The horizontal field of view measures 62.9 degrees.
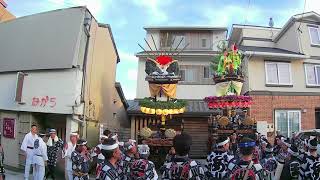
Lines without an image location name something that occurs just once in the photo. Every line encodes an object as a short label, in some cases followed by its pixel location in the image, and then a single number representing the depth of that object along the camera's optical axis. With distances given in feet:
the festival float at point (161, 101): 32.95
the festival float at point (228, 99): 32.52
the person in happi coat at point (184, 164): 11.87
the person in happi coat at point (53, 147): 27.98
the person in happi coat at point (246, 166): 11.31
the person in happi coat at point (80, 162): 19.06
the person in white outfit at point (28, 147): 26.04
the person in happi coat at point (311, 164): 13.16
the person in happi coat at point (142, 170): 14.79
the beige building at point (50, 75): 30.83
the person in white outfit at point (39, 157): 25.96
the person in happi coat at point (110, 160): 11.40
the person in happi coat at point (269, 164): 19.57
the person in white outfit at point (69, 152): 21.81
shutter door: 42.90
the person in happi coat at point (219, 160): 15.82
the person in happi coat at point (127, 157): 15.29
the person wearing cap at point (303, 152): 13.70
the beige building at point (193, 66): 43.06
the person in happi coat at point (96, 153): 21.87
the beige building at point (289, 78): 45.34
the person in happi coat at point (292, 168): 13.94
